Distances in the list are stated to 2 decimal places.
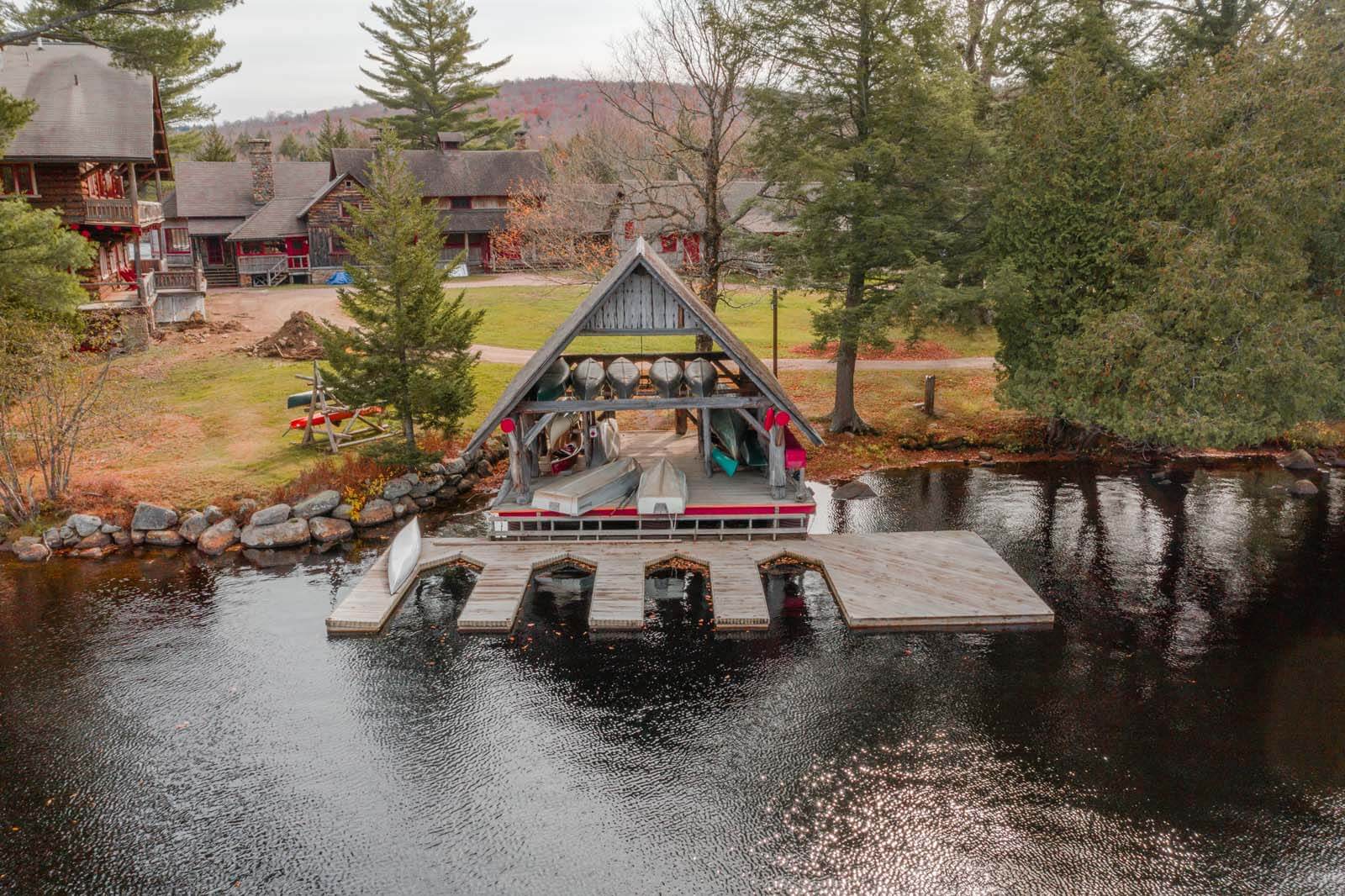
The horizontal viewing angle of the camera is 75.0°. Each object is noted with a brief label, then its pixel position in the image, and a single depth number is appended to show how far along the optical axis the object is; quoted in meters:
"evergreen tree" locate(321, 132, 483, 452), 22.38
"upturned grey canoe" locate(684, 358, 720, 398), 19.83
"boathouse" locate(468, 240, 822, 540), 18.66
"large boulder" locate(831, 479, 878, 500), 23.98
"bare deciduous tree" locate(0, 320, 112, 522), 20.84
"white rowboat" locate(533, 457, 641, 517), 18.89
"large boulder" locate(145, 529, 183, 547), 20.83
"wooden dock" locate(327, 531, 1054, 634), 16.19
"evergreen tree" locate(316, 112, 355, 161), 79.69
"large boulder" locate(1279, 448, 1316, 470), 25.58
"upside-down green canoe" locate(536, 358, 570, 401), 20.47
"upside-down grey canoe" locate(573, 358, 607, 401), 20.00
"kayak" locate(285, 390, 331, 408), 27.73
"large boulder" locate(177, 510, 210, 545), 21.02
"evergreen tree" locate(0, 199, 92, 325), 23.17
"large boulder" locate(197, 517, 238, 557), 20.66
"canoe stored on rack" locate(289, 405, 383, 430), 26.52
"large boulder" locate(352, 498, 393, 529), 22.17
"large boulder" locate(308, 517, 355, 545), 21.27
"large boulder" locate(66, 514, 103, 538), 20.67
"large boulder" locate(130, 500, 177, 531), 20.94
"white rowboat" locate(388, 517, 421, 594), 17.72
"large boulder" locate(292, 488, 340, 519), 21.72
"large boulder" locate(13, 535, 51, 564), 20.09
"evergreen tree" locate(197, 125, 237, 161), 76.50
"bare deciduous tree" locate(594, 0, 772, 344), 26.75
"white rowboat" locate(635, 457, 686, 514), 18.86
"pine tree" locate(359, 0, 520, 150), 71.06
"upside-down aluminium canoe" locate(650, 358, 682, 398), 19.73
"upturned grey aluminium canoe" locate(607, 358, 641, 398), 19.83
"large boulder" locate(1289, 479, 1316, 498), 23.39
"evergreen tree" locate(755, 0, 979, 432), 24.20
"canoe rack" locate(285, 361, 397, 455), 26.23
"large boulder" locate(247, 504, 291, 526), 21.11
